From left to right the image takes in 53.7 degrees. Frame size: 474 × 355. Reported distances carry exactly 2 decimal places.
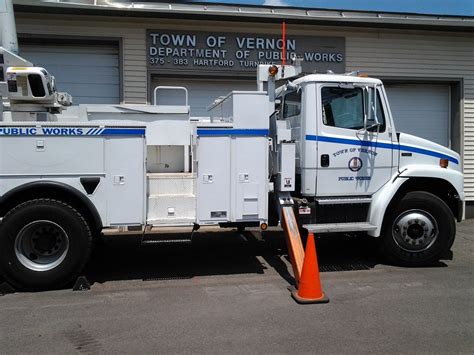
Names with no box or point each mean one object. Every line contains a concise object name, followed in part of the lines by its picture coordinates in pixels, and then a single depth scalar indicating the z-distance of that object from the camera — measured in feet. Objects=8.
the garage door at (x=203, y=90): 37.45
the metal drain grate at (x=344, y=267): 22.88
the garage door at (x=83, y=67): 35.14
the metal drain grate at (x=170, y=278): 21.20
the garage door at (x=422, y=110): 40.83
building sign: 35.83
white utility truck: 18.67
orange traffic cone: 17.62
